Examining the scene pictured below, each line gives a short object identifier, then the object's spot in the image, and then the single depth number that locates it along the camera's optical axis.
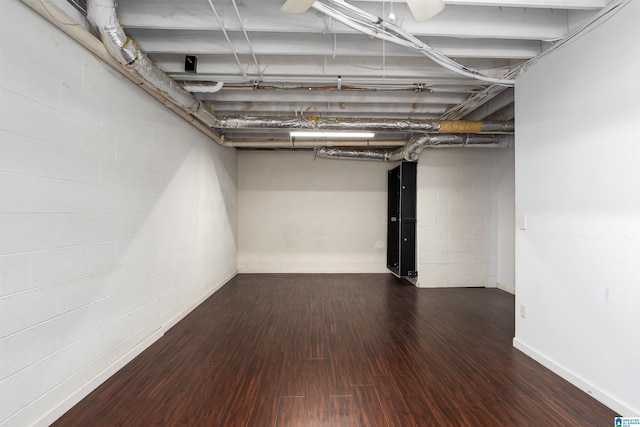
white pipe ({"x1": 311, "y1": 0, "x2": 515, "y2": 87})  1.80
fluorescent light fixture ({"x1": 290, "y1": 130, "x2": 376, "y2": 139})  3.72
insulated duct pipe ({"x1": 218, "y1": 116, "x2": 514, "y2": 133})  3.55
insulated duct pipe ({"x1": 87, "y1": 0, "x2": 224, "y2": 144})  1.73
